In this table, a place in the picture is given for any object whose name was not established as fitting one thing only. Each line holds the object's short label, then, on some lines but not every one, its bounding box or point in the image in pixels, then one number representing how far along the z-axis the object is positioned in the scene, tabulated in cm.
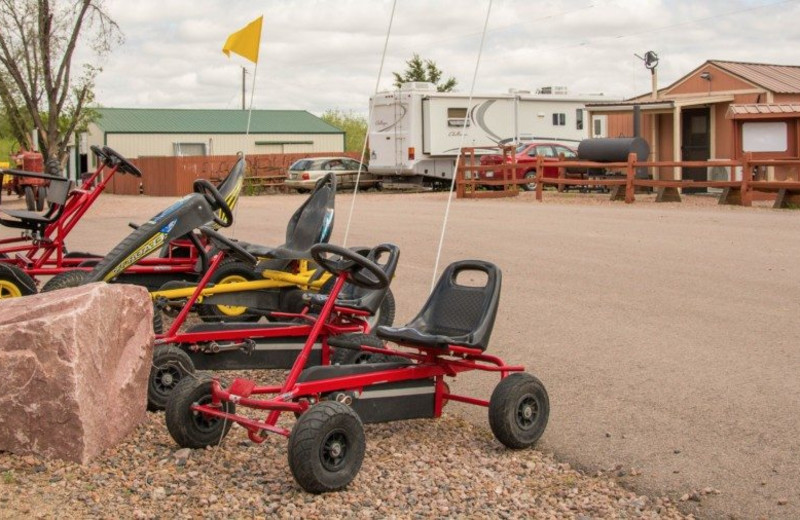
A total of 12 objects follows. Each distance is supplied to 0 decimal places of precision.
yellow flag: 1217
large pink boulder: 532
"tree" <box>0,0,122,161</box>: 2975
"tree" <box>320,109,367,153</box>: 8103
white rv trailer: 3142
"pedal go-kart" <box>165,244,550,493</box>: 506
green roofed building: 5812
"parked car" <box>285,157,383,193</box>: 3488
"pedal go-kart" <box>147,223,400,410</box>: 644
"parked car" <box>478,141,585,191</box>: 2825
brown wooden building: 2198
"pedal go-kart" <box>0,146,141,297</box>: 975
